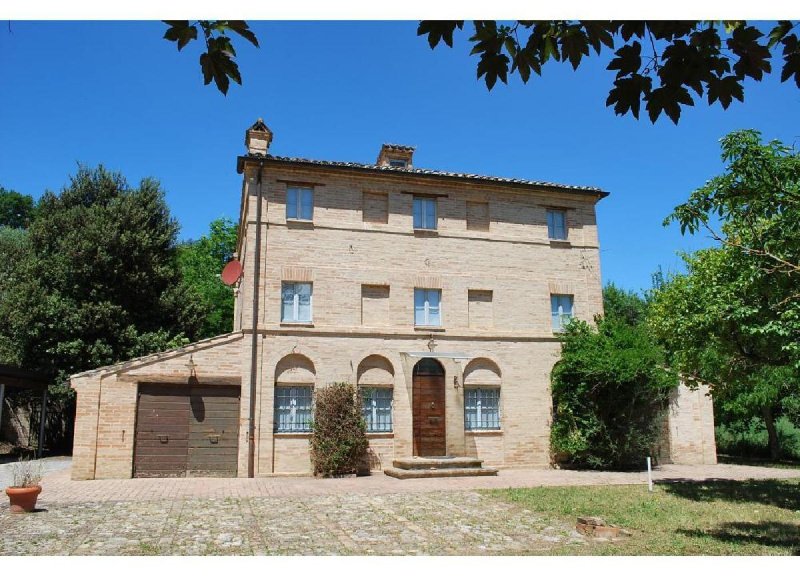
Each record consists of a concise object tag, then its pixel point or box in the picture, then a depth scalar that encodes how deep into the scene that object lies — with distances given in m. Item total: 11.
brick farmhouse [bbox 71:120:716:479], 16.84
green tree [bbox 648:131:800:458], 9.70
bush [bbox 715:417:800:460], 24.92
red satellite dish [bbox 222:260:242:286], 19.23
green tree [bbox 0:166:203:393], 22.52
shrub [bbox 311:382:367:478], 17.05
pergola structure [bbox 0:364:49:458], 19.02
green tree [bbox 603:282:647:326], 36.72
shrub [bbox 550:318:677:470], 18.64
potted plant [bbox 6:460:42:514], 10.56
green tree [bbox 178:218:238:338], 33.66
